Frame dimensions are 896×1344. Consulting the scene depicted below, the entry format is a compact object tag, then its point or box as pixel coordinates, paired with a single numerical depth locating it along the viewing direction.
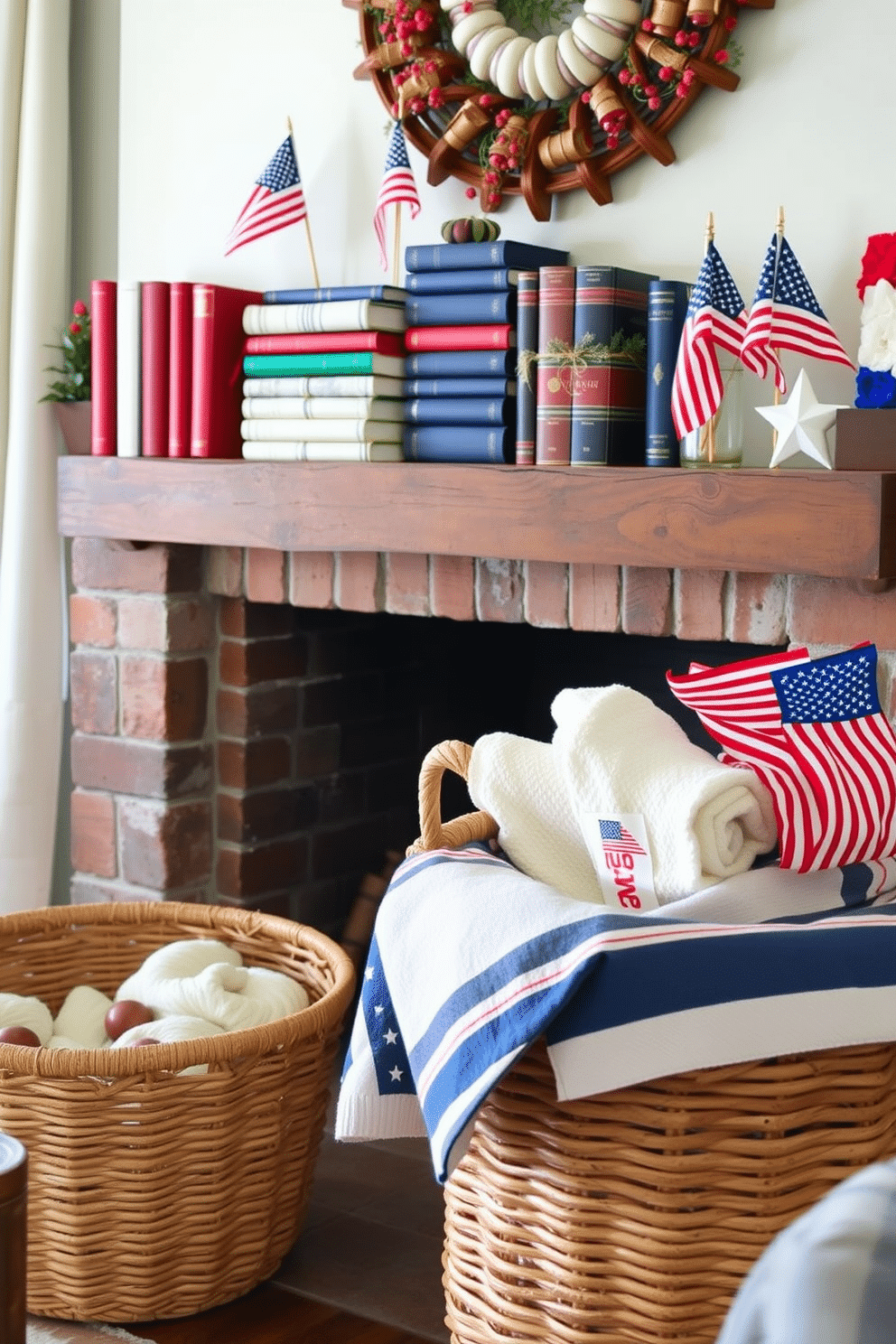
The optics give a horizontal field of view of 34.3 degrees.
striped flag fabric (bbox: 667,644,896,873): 1.11
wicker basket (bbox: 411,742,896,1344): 0.98
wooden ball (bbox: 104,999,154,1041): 1.69
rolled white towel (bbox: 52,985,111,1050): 1.76
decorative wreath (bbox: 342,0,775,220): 1.75
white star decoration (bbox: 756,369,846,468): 1.58
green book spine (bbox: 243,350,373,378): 1.91
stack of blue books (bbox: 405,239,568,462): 1.83
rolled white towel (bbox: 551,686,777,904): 1.11
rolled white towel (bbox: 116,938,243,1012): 1.74
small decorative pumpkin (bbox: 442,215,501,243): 1.87
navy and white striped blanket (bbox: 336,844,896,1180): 0.96
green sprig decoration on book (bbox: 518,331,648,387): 1.75
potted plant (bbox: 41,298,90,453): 2.27
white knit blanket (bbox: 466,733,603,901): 1.24
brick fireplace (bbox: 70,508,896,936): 2.09
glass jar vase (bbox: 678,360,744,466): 1.70
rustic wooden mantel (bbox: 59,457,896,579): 1.55
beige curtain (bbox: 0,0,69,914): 2.36
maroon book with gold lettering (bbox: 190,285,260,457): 2.06
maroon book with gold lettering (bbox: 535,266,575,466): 1.76
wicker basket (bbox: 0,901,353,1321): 1.45
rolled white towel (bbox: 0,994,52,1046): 1.71
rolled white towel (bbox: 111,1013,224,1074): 1.60
